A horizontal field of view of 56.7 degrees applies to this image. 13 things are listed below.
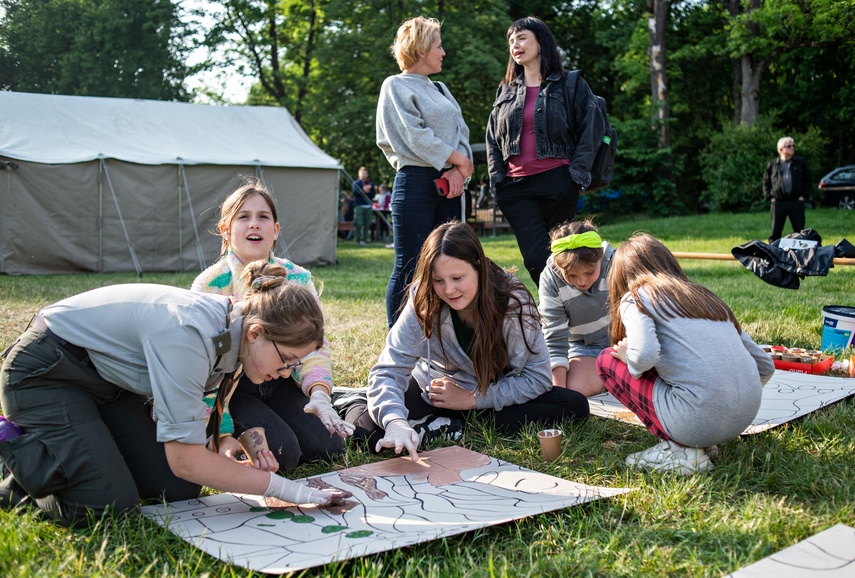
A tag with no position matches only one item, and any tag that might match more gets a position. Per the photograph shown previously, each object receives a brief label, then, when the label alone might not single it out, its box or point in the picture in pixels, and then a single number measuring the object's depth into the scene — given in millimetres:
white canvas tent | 10430
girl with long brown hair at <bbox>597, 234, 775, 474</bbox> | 2531
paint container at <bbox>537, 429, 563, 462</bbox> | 2699
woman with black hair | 4094
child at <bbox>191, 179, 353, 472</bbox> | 2707
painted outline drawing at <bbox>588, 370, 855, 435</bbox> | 3092
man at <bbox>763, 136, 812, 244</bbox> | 9938
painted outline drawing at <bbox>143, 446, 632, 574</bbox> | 1980
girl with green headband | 3609
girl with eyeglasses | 2041
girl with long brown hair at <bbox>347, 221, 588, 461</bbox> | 2877
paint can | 4281
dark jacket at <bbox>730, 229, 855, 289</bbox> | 4434
